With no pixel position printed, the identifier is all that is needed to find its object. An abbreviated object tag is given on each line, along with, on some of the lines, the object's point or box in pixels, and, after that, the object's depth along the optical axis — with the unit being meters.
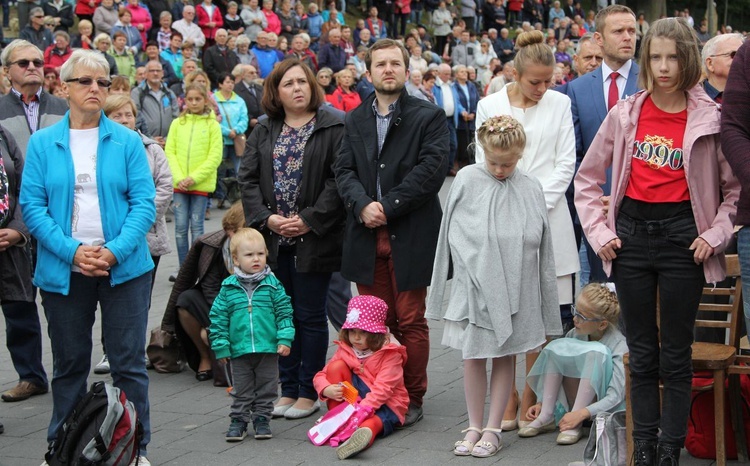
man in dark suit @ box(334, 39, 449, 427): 10.22
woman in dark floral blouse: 10.76
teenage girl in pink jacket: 7.92
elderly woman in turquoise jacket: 8.82
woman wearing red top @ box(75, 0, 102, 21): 34.96
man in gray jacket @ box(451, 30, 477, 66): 46.49
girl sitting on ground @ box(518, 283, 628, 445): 9.56
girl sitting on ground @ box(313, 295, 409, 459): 10.01
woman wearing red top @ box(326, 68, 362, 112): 31.01
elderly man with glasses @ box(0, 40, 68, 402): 11.68
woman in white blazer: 10.12
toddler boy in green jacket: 9.97
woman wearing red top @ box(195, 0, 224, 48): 36.23
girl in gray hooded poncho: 9.33
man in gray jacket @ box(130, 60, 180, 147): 24.02
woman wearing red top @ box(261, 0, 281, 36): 39.00
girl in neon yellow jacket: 17.90
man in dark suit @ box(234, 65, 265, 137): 28.77
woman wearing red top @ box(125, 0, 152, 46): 33.80
